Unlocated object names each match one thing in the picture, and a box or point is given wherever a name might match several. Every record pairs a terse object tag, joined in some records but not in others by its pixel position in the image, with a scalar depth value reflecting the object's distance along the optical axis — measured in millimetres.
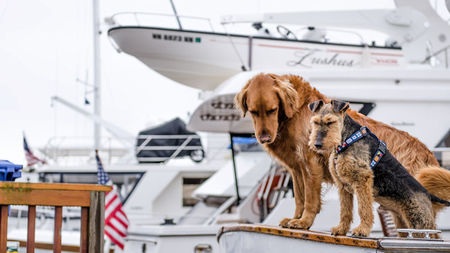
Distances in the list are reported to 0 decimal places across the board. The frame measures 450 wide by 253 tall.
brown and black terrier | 2926
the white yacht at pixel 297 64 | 7273
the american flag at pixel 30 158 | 18016
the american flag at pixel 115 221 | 10242
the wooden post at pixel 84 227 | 4203
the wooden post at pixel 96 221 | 4203
